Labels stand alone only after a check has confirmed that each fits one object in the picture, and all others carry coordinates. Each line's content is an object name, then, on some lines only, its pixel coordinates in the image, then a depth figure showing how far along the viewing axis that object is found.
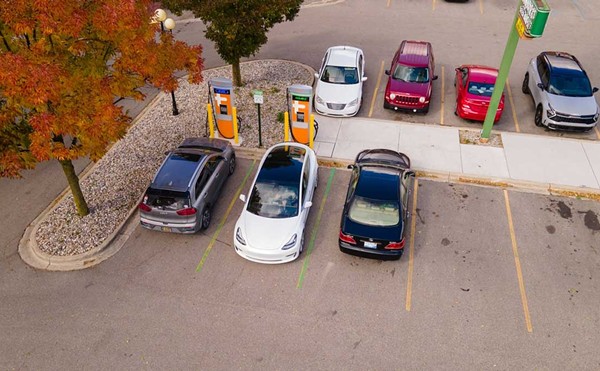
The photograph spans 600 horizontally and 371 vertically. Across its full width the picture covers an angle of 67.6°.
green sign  11.48
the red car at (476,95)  15.67
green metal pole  13.28
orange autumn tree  8.09
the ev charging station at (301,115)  14.22
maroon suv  16.14
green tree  14.52
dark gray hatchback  11.11
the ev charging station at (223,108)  14.62
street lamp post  15.20
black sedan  10.50
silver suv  15.20
